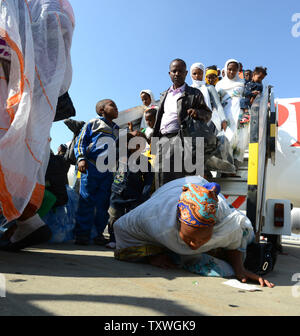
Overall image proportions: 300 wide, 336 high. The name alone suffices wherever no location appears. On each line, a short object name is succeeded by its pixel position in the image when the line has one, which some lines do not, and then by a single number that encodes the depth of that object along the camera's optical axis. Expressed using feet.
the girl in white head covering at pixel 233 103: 12.32
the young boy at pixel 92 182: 10.25
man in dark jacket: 9.41
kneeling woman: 5.96
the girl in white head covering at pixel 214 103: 12.85
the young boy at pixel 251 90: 13.35
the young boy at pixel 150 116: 12.26
